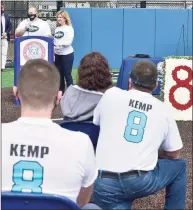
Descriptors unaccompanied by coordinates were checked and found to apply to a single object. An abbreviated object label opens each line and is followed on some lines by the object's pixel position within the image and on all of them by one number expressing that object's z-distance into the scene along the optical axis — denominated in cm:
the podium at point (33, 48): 718
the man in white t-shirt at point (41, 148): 188
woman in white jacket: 718
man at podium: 745
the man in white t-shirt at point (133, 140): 263
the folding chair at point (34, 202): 174
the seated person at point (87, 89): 316
